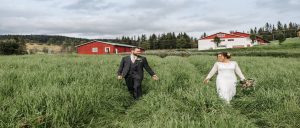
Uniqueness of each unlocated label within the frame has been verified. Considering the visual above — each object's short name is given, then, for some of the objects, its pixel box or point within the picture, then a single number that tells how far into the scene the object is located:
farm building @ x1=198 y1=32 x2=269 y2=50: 56.45
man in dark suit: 5.85
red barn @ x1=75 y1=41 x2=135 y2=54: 46.21
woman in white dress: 5.09
